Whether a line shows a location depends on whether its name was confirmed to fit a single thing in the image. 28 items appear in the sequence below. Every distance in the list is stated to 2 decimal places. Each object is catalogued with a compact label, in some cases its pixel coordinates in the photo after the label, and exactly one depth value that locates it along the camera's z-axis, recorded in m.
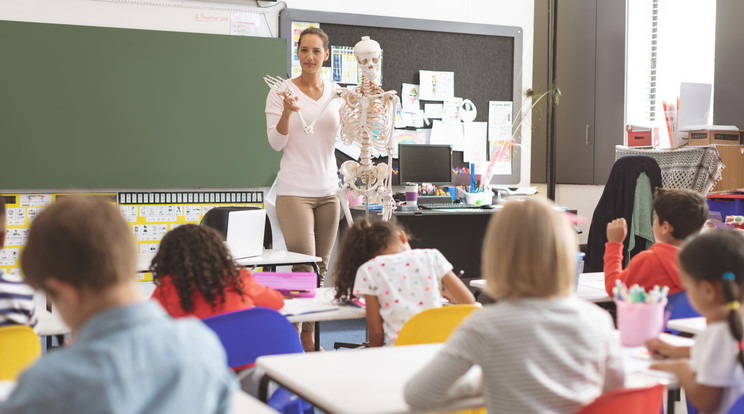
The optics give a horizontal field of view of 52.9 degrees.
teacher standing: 3.70
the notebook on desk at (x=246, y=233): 3.46
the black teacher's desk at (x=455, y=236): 5.61
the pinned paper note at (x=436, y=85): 5.79
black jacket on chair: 4.17
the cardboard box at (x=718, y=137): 4.98
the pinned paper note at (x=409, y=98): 5.74
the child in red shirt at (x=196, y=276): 2.17
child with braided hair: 1.51
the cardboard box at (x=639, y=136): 5.60
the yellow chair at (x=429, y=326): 1.99
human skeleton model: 3.91
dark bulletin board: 5.54
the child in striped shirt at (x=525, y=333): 1.35
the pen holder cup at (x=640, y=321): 1.81
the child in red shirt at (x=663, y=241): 2.62
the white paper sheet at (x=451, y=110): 5.84
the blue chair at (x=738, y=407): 1.36
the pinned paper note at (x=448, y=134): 5.82
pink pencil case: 2.82
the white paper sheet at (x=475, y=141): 5.93
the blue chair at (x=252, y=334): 1.91
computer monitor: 5.51
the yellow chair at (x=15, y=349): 1.72
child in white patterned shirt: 2.38
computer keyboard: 5.23
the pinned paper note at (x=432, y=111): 5.79
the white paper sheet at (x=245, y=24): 5.17
